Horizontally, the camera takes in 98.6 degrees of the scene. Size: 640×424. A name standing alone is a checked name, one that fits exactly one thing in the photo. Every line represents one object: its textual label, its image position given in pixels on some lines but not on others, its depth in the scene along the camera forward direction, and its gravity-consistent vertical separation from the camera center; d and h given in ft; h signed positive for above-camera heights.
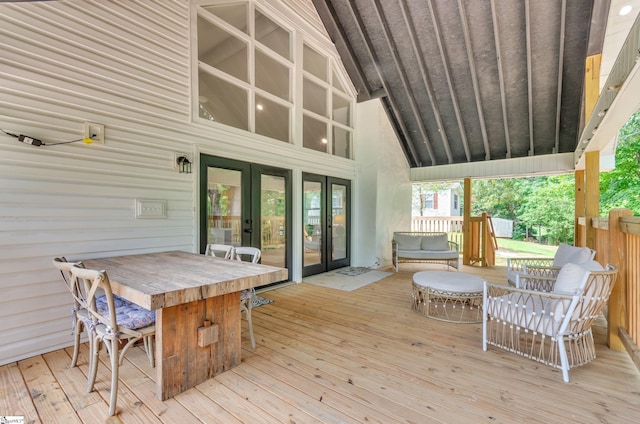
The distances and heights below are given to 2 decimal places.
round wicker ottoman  10.55 -3.25
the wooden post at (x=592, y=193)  13.26 +0.84
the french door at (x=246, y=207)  12.65 +0.24
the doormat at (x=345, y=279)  16.10 -4.33
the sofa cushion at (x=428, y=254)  19.06 -3.03
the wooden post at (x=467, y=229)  22.43 -1.48
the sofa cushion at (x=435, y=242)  20.30 -2.32
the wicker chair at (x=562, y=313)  7.02 -2.87
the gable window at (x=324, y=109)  18.26 +7.38
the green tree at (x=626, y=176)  29.27 +3.79
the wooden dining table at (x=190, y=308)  5.82 -2.38
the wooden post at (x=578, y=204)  17.54 +0.44
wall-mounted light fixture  11.26 +1.96
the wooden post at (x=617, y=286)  8.63 -2.40
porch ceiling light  10.80 +8.03
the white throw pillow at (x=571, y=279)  7.06 -1.83
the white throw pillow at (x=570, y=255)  9.66 -1.71
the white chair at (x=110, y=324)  5.59 -2.55
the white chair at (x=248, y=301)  8.54 -2.85
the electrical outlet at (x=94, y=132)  8.98 +2.64
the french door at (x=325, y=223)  17.99 -0.83
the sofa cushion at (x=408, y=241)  20.38 -2.25
